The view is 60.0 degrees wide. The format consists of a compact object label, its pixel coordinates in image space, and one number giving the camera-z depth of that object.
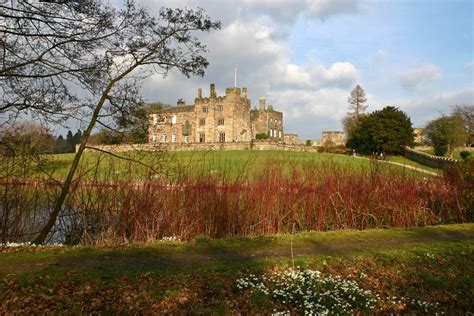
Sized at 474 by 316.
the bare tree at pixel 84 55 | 7.25
